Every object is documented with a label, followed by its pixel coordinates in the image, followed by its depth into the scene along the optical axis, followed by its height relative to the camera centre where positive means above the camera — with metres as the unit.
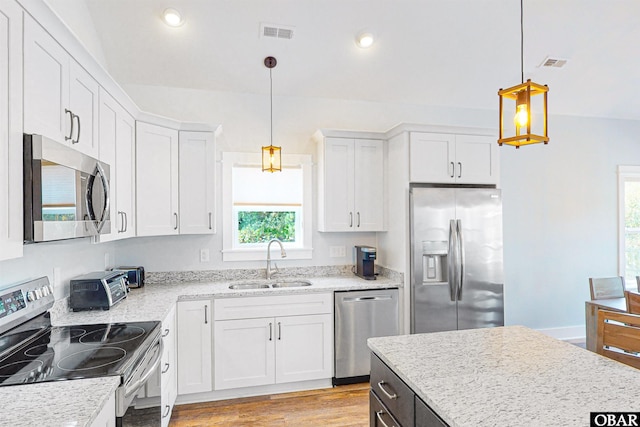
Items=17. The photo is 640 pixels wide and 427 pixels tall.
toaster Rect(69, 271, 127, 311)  2.39 -0.50
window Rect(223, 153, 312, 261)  3.68 +0.12
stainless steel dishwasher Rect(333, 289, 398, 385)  3.24 -0.98
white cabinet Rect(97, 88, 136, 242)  2.31 +0.42
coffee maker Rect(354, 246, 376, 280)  3.57 -0.45
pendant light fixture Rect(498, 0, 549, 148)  1.49 +0.46
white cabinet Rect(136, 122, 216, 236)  2.99 +0.32
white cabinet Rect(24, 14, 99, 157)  1.46 +0.59
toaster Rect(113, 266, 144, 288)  3.17 -0.51
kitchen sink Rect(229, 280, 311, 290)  3.39 -0.65
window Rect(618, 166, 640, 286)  4.61 -0.07
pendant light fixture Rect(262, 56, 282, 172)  2.93 +0.64
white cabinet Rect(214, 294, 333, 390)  3.02 -1.05
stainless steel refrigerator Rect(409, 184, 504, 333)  3.29 -0.38
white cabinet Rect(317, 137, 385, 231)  3.62 +0.34
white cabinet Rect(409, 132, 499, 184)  3.37 +0.56
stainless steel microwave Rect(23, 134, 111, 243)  1.40 +0.12
